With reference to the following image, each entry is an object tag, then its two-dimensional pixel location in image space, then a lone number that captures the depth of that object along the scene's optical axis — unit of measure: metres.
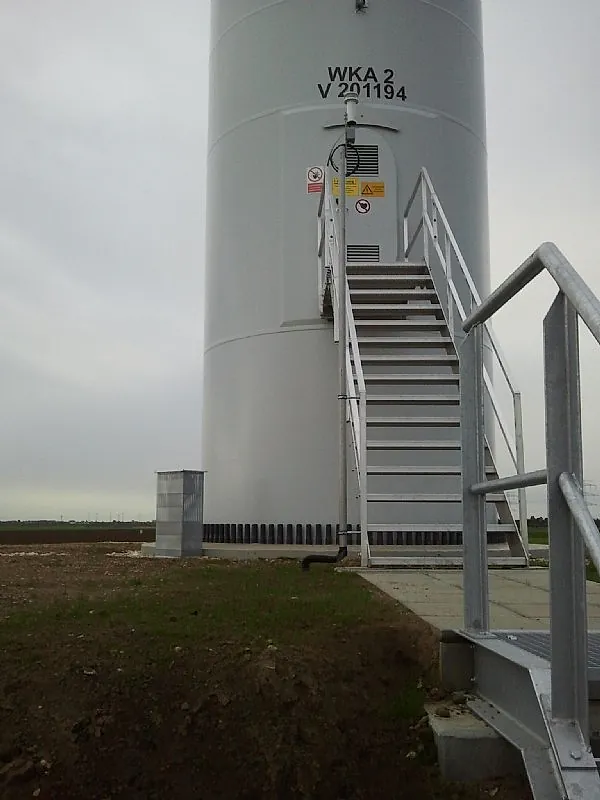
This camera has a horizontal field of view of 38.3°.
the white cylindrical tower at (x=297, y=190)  10.74
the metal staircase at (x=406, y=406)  7.79
